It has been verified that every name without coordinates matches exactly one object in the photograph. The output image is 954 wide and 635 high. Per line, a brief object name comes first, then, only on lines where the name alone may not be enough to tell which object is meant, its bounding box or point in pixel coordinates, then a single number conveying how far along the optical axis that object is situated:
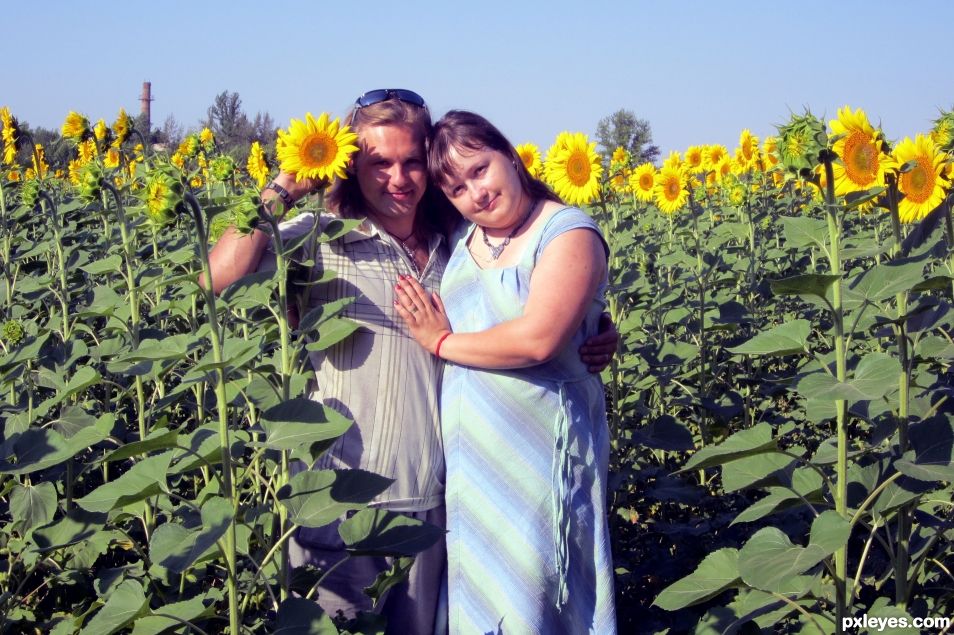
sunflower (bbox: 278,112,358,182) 2.46
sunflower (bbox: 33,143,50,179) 6.17
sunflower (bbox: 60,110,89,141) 4.43
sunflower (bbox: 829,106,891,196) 2.26
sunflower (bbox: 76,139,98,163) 6.46
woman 2.25
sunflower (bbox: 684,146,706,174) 7.87
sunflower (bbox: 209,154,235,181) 3.95
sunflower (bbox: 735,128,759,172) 8.09
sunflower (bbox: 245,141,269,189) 5.32
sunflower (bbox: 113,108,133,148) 4.55
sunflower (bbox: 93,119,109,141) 3.86
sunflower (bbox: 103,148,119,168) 6.59
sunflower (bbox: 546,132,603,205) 3.95
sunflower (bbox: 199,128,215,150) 5.74
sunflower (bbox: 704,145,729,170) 8.07
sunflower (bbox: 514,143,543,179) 5.04
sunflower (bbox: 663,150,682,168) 6.08
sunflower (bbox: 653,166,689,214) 5.90
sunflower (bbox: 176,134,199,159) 5.03
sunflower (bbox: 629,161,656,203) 6.17
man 2.40
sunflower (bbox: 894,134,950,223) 2.43
